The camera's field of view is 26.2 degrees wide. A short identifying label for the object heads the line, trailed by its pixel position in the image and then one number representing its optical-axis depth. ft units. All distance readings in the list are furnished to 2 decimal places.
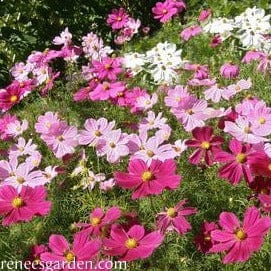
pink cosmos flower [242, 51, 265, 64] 9.06
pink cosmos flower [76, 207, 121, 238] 5.22
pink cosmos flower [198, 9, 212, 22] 12.17
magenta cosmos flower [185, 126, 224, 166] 6.11
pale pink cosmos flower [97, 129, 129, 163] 6.42
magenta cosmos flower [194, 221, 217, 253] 5.32
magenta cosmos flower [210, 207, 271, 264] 4.71
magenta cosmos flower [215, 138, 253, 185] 5.50
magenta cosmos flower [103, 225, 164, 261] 4.87
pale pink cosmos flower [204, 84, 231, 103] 7.68
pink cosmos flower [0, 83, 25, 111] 8.40
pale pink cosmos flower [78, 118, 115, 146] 6.72
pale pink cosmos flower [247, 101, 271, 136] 6.03
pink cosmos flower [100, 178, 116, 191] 6.82
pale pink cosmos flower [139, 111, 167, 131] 7.19
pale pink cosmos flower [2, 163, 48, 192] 6.17
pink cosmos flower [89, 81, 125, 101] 8.05
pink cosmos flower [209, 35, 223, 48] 10.28
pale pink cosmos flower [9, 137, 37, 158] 7.18
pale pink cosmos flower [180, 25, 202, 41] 11.59
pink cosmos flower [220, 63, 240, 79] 8.68
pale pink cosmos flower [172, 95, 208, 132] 6.79
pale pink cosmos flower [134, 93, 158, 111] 7.92
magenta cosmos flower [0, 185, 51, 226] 5.39
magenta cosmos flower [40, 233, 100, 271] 4.83
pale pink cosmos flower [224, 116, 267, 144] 5.90
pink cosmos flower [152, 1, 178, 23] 12.57
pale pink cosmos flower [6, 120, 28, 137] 8.04
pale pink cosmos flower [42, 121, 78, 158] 6.82
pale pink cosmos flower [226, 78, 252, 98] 7.70
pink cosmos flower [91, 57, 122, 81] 8.64
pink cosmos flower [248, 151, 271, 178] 5.12
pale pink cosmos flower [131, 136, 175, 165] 6.25
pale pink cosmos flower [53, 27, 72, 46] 9.91
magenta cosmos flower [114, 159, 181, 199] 5.43
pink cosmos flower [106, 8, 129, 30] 13.11
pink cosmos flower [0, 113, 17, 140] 8.15
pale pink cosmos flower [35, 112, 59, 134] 7.06
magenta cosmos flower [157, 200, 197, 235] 5.33
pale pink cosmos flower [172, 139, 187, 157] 6.76
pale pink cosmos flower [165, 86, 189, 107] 7.13
